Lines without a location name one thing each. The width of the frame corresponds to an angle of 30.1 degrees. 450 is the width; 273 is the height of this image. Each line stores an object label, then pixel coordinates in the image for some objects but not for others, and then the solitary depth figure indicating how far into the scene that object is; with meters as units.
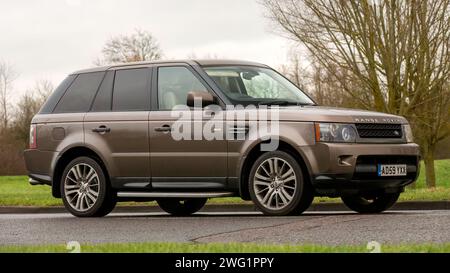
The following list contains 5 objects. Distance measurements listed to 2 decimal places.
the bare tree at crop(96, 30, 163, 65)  58.28
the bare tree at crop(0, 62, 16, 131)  56.70
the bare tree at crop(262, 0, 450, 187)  24.89
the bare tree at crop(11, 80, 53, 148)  54.44
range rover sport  9.66
